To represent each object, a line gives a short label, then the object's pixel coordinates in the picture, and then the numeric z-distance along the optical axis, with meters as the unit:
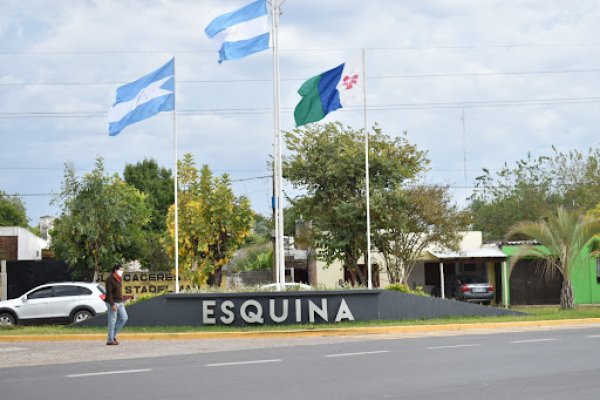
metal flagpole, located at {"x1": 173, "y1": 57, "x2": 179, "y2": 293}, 22.98
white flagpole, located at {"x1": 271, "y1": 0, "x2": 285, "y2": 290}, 22.77
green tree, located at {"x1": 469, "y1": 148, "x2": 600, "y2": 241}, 56.34
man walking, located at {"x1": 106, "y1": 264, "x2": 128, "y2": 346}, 19.02
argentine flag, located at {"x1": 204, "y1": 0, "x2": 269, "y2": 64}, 22.58
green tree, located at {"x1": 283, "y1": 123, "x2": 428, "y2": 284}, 34.53
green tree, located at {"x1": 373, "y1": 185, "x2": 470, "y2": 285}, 35.09
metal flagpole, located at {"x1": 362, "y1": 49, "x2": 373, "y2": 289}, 23.57
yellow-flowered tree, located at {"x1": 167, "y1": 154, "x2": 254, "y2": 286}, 34.72
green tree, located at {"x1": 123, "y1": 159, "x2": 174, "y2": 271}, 68.56
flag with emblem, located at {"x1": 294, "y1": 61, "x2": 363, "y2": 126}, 23.44
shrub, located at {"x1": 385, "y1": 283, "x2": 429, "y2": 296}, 24.18
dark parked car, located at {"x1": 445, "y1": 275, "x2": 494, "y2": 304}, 38.78
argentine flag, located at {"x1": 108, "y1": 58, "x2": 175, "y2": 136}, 23.56
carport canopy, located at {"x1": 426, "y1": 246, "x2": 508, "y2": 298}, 40.19
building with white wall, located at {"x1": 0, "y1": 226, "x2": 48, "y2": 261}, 44.97
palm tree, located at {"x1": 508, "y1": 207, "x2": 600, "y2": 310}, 27.66
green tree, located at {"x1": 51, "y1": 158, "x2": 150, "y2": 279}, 35.25
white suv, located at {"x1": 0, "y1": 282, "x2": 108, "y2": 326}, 27.67
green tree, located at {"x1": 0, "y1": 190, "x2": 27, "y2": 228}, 74.81
